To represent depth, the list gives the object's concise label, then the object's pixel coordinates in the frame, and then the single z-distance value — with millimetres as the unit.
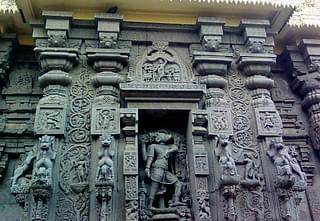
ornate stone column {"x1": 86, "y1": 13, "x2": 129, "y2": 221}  6090
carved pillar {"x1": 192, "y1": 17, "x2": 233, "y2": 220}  6430
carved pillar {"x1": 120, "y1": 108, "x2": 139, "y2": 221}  5594
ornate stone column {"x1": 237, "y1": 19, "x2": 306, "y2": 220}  5891
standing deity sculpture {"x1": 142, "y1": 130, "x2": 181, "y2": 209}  6035
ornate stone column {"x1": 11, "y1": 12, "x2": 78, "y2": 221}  5426
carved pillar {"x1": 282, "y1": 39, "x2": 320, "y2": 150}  7246
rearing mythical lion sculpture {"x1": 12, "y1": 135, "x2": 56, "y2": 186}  5387
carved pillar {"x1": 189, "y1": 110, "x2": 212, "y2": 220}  5703
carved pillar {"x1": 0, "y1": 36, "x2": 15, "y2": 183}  6938
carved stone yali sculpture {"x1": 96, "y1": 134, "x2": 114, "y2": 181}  5488
